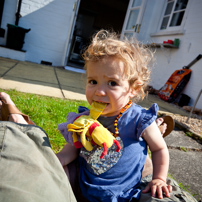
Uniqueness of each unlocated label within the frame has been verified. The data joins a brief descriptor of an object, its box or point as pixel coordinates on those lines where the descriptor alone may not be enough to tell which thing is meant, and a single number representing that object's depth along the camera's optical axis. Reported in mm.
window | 5555
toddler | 996
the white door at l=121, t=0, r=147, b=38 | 6137
